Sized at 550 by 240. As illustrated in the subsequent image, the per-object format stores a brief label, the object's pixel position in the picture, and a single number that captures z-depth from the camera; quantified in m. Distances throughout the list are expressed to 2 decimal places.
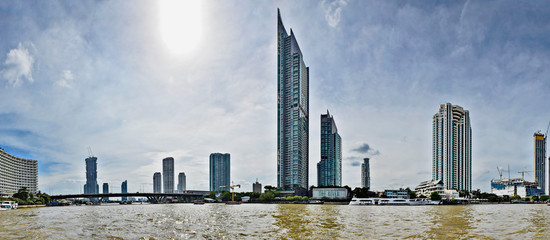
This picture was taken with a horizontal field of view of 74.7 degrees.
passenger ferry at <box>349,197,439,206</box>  175.62
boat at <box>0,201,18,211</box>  128.88
